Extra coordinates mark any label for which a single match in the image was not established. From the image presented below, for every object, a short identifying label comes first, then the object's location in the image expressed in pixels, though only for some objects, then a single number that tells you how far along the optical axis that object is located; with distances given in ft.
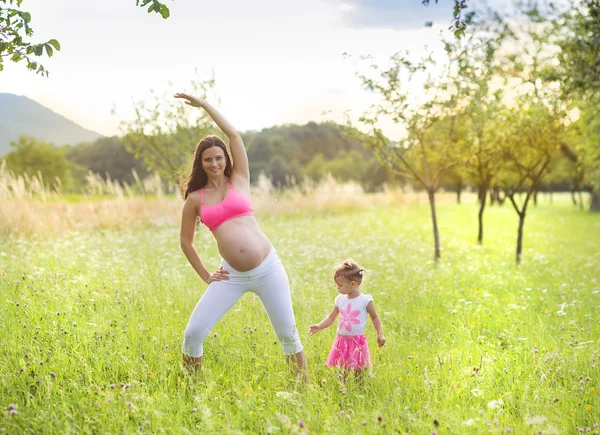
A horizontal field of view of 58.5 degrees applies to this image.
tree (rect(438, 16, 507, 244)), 37.60
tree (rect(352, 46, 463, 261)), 37.81
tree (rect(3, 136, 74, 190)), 187.32
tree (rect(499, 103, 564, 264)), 41.37
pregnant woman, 14.78
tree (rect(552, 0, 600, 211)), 31.37
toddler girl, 15.10
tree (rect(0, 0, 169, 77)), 17.12
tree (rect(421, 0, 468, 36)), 15.57
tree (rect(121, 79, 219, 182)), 50.19
